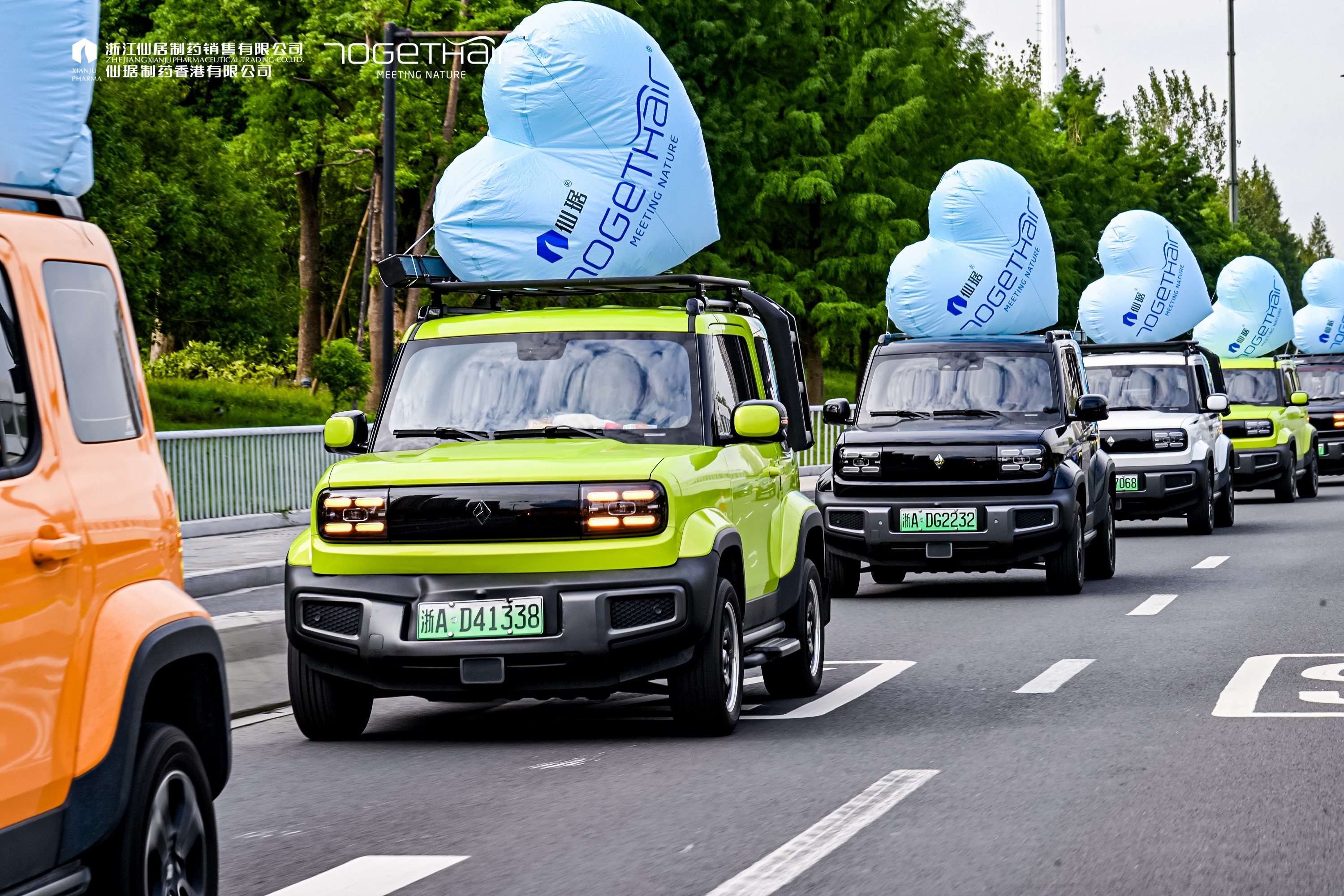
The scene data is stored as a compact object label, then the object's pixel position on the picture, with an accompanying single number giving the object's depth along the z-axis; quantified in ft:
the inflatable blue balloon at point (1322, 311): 131.44
